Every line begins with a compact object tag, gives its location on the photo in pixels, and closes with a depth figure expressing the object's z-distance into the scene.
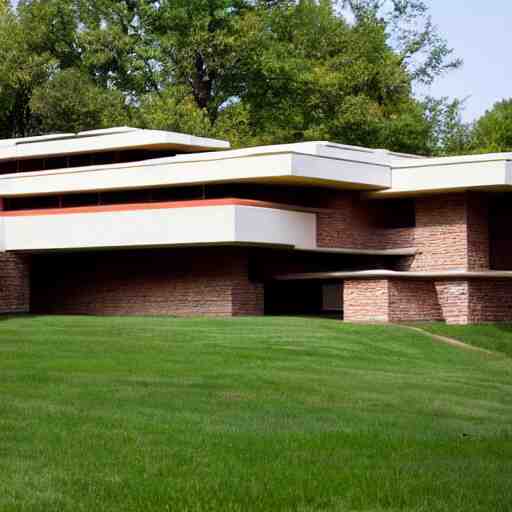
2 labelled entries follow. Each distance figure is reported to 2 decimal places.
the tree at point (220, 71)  57.75
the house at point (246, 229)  36.28
